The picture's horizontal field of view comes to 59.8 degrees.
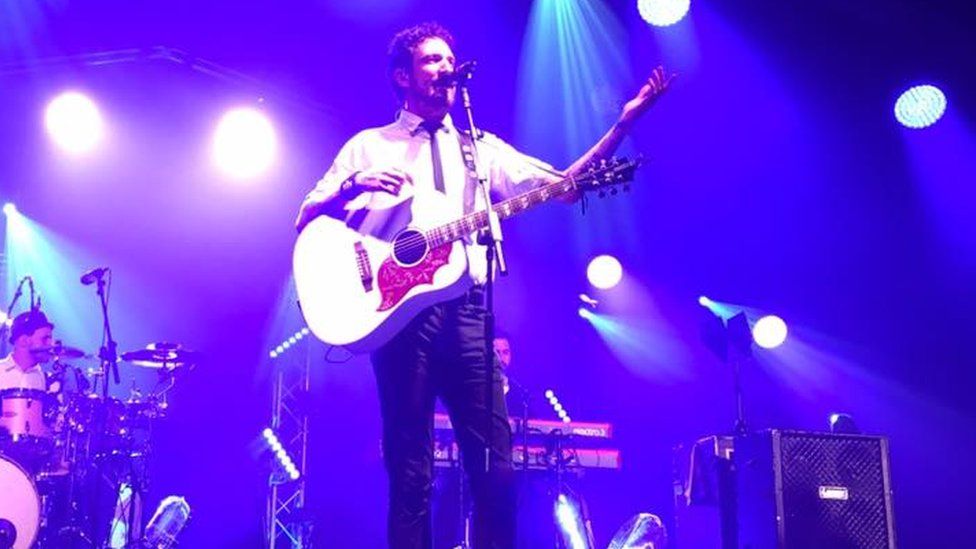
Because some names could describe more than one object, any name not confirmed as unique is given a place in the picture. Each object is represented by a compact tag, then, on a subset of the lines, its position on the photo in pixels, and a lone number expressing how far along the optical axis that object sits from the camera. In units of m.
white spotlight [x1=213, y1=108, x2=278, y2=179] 11.58
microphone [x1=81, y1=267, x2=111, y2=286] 6.97
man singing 3.33
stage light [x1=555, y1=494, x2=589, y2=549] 8.14
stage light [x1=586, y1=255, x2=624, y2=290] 11.41
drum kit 7.07
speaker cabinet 4.95
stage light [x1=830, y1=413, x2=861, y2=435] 6.33
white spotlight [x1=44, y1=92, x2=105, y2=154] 11.38
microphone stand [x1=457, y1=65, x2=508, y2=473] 3.33
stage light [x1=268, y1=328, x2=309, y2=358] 10.31
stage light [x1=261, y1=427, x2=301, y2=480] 9.30
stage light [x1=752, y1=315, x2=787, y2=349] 9.91
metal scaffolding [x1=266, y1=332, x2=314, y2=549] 9.20
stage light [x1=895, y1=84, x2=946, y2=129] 9.30
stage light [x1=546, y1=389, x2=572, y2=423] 10.81
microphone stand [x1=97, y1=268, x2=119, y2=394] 6.86
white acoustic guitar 3.45
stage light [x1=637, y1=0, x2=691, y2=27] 8.79
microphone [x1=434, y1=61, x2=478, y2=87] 3.61
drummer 8.17
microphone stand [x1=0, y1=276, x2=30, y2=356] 9.97
